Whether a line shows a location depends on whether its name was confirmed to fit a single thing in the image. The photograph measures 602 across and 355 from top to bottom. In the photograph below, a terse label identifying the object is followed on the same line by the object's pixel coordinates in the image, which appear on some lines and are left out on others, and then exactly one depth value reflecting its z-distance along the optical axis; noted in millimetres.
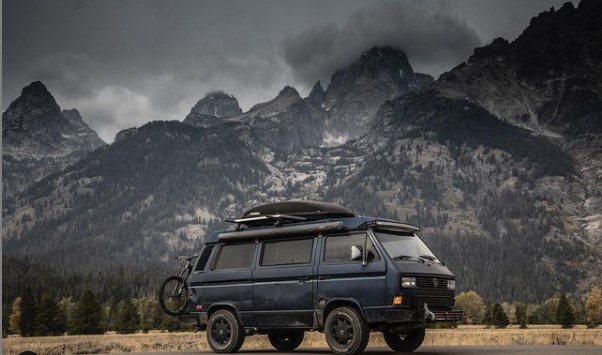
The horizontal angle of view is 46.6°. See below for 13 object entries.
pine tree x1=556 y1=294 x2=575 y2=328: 116875
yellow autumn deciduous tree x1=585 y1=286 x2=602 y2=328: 155500
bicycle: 18734
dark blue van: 15000
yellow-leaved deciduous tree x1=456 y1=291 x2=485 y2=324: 162125
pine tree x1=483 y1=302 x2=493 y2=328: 126581
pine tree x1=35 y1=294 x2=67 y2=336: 121875
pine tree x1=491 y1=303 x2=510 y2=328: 121612
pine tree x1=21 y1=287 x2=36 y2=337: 128988
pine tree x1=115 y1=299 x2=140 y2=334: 112250
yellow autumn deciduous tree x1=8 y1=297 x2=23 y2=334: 147900
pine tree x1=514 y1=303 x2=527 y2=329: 141950
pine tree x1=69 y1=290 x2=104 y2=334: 112312
